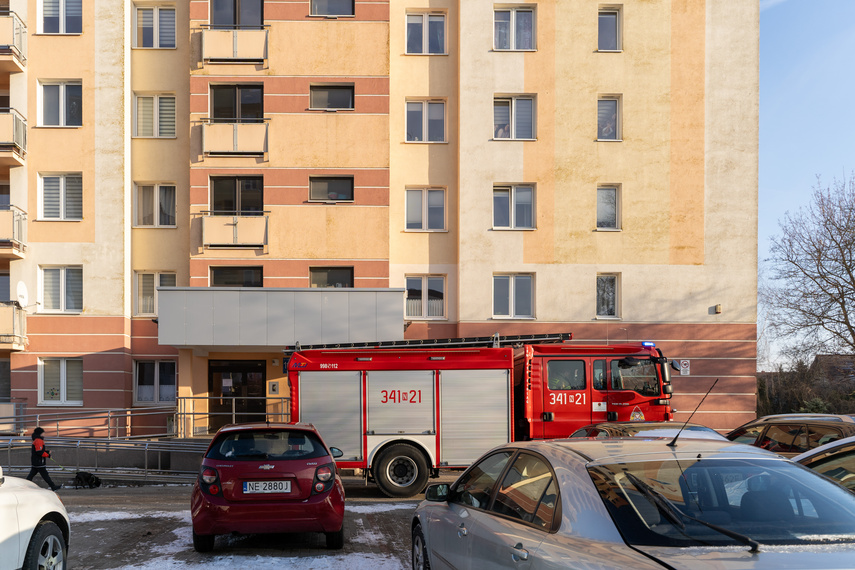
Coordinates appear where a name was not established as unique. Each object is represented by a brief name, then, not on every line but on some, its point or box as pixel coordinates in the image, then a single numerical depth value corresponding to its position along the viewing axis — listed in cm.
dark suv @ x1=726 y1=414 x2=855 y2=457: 1011
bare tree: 3109
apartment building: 2330
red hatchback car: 799
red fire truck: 1361
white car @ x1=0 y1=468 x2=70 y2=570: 544
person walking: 1542
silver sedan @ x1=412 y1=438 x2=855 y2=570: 330
